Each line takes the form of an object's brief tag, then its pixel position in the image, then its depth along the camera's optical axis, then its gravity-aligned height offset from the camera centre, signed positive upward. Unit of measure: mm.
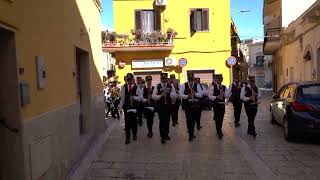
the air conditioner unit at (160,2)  16405 +4454
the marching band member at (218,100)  7218 -626
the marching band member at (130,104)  6746 -637
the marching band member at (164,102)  6899 -655
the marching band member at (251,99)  7236 -617
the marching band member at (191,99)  7065 -589
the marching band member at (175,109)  8756 -1038
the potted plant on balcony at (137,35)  16270 +2514
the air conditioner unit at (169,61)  16468 +948
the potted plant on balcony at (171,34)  16199 +2533
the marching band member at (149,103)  7173 -681
